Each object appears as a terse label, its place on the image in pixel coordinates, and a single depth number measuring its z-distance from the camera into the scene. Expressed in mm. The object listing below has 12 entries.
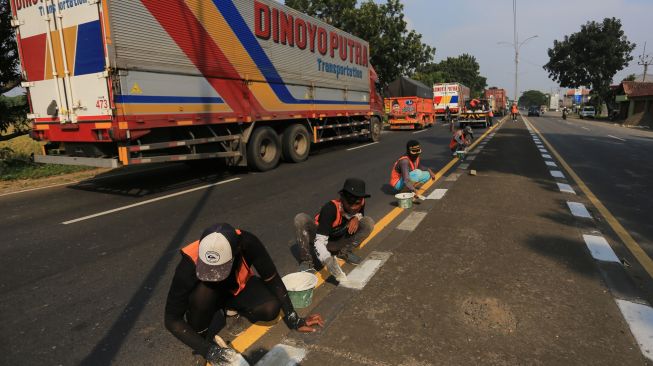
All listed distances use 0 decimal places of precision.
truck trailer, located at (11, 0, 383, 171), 6562
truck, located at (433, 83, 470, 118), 33656
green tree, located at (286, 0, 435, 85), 28031
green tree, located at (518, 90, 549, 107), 165788
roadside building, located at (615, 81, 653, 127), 36844
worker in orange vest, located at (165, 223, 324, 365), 2336
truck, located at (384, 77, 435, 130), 23344
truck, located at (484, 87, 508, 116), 47744
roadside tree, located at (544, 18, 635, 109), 49969
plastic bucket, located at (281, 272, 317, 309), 3152
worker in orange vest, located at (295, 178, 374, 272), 3639
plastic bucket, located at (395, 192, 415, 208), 6180
